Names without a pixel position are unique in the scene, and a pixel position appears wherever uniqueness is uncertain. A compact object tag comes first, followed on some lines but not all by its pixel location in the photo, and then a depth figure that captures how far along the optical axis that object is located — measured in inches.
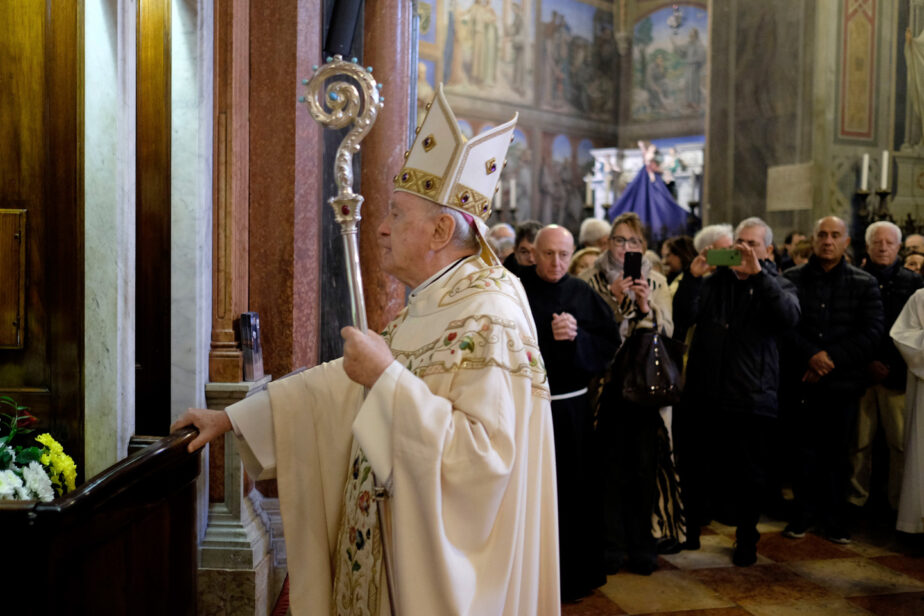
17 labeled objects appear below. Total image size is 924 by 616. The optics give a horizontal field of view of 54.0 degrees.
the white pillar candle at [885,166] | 348.5
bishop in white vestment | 80.8
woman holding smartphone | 199.2
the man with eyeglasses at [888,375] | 233.6
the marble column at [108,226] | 123.9
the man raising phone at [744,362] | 200.8
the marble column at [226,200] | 156.3
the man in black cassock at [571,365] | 175.8
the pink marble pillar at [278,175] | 167.2
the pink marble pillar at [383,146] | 219.1
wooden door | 126.2
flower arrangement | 101.6
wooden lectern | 64.4
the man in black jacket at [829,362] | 221.8
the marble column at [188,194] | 147.5
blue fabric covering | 517.7
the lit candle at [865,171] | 353.7
